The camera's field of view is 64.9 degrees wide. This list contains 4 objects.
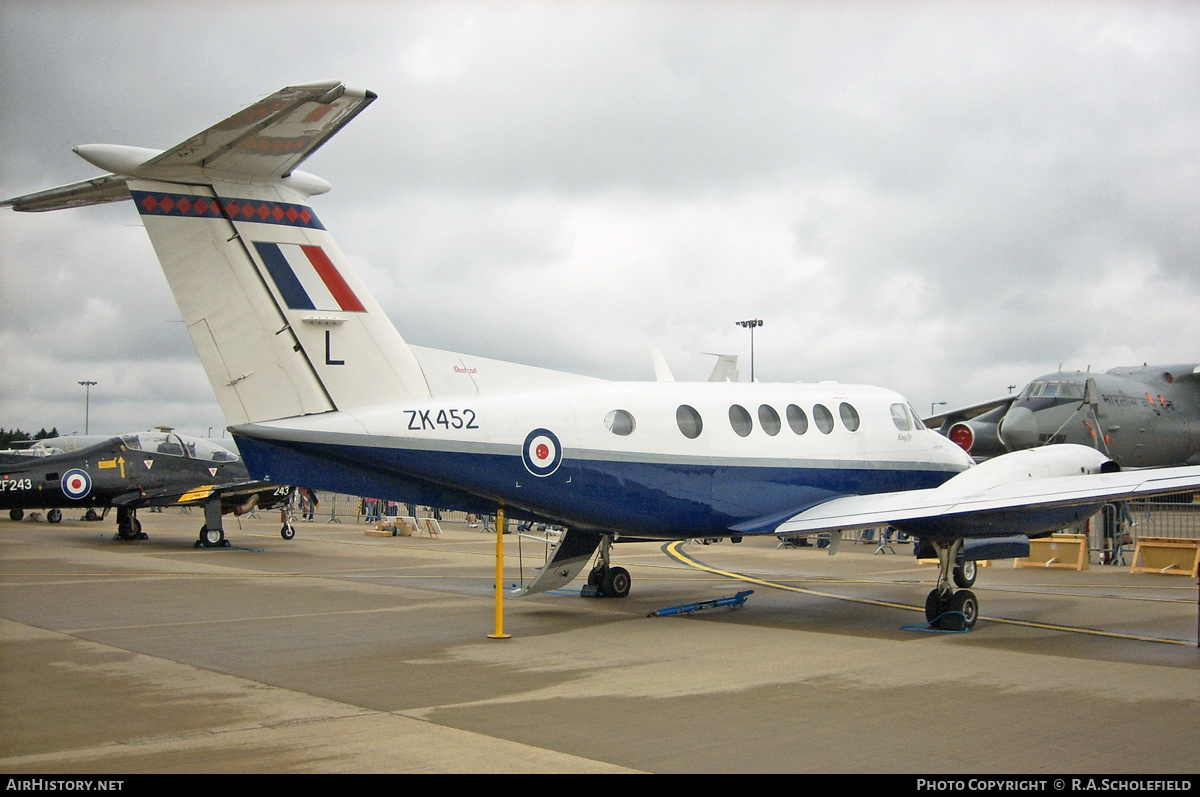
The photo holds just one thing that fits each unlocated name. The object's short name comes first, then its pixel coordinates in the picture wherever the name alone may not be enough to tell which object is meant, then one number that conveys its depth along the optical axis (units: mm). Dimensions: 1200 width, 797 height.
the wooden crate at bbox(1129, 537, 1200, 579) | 19344
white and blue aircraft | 10227
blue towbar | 13401
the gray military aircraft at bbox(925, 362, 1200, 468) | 24188
